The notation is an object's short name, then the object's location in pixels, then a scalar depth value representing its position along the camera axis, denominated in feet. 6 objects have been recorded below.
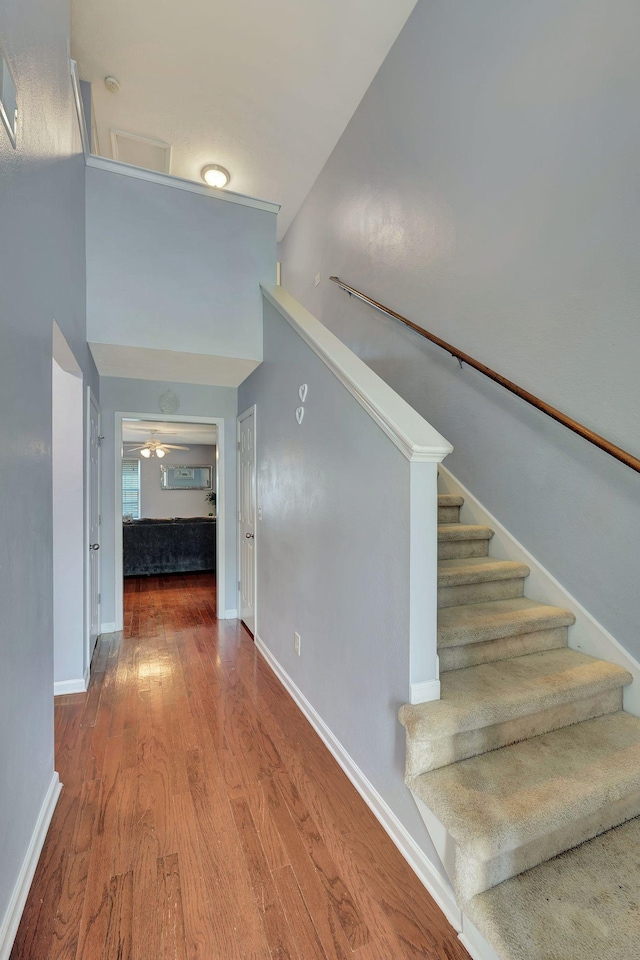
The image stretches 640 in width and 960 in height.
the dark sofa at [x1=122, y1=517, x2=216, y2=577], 20.72
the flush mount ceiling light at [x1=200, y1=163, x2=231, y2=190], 15.81
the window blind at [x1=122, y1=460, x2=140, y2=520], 33.68
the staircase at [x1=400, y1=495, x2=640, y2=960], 3.77
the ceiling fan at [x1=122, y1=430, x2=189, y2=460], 29.80
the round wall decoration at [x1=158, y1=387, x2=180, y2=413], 13.47
